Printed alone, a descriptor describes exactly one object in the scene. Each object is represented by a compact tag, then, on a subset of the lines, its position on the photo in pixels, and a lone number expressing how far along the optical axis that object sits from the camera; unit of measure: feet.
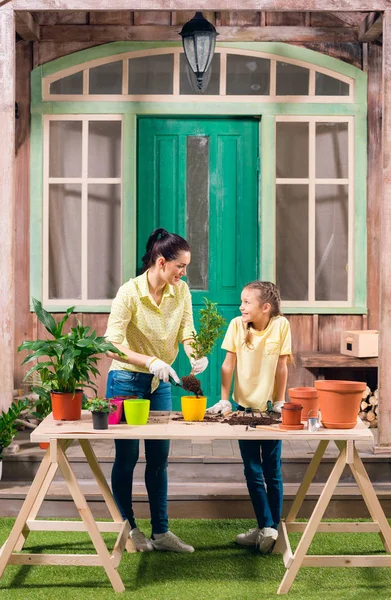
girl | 15.80
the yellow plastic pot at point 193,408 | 14.53
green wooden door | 23.48
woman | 15.35
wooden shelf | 22.04
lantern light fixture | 21.22
